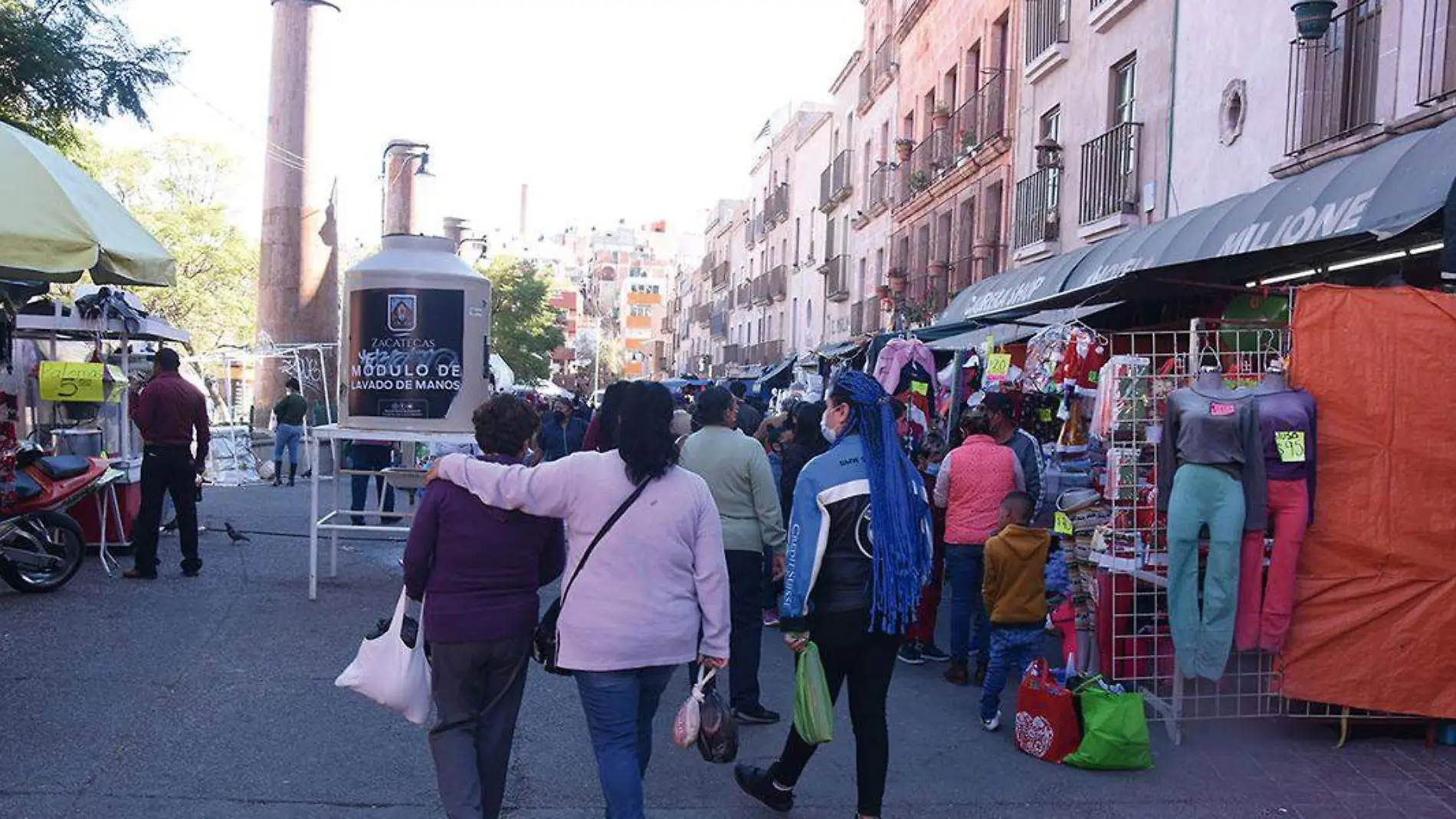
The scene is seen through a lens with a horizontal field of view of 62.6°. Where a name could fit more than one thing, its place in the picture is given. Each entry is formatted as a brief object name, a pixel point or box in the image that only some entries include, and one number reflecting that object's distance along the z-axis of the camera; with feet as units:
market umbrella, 19.06
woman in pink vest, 23.13
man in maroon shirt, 31.04
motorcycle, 28.50
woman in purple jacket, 13.20
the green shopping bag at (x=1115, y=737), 18.12
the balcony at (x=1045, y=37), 51.11
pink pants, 19.10
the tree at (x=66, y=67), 34.27
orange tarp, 19.30
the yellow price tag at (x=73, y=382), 34.65
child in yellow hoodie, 20.53
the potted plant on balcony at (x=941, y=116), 69.82
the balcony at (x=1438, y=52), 25.22
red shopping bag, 18.65
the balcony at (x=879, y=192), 85.71
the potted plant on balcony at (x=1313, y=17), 29.22
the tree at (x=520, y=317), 170.09
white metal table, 28.53
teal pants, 18.72
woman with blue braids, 14.74
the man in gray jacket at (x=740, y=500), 20.17
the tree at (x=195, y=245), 134.41
